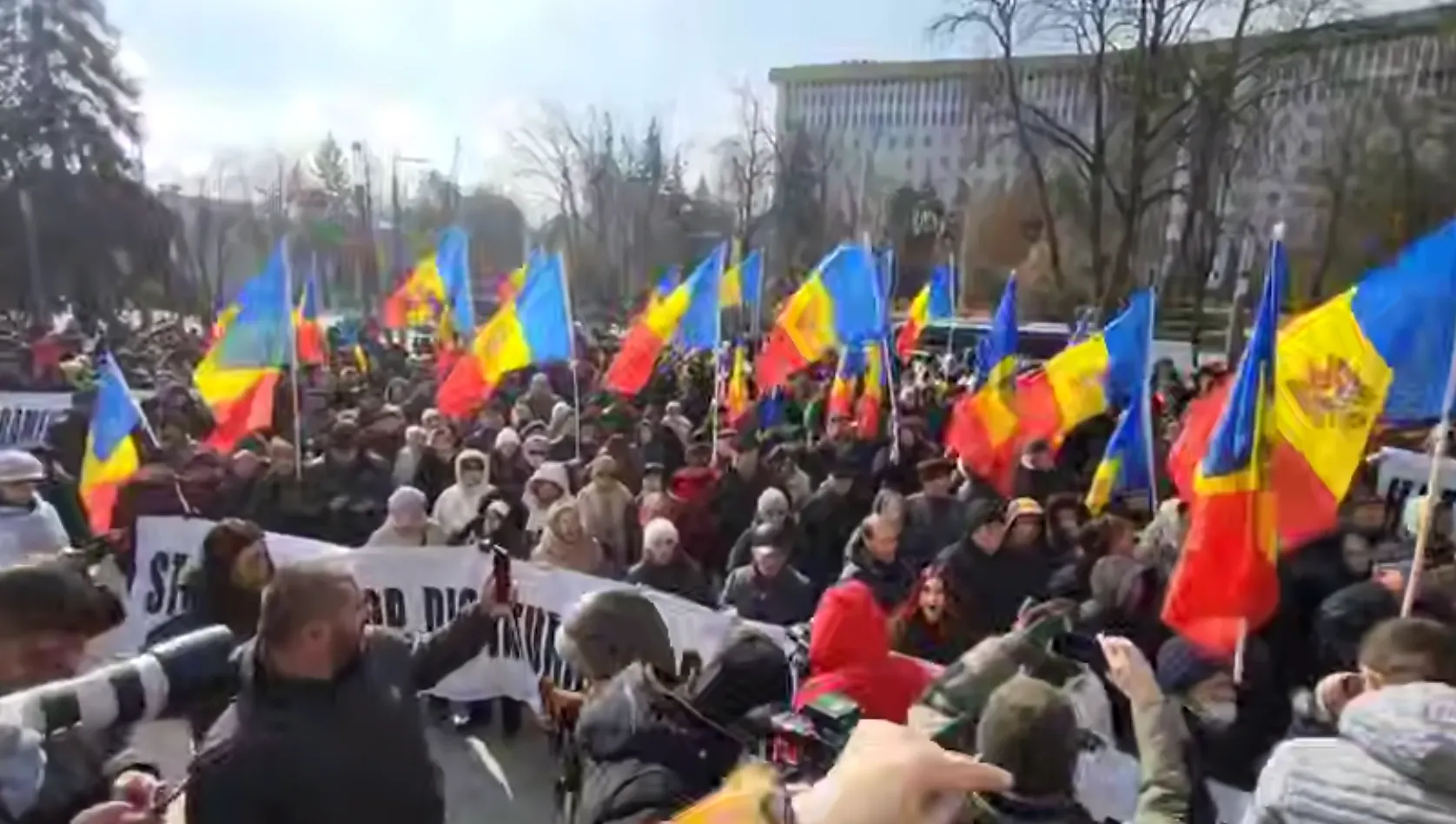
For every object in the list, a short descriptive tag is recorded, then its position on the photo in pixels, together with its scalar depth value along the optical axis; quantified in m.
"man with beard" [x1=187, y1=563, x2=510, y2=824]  2.44
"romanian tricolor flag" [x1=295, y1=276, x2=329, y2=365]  16.23
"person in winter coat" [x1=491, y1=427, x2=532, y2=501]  9.23
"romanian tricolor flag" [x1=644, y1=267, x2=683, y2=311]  16.94
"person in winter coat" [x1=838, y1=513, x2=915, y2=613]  5.91
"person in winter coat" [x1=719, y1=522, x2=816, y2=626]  6.06
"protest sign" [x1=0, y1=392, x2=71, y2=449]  14.80
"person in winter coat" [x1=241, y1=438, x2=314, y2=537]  8.09
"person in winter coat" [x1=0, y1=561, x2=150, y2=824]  2.58
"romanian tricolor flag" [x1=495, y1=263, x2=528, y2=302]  16.61
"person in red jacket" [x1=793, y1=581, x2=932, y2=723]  3.98
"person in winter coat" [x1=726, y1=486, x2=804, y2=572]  6.35
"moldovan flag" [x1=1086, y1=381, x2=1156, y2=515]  7.93
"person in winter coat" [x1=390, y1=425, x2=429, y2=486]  9.16
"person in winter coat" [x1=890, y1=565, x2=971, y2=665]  5.32
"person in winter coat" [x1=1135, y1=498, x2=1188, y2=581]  5.94
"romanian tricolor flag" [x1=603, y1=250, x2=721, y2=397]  10.66
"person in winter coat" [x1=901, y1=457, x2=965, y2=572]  7.33
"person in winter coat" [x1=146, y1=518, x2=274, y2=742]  4.60
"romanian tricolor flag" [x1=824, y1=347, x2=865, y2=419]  11.98
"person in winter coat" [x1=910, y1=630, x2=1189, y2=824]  2.56
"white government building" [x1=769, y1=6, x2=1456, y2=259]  32.97
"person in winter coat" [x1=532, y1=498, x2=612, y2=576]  6.71
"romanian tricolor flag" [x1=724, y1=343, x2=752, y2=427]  12.70
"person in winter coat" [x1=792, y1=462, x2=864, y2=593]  7.86
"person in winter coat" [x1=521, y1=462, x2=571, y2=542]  7.88
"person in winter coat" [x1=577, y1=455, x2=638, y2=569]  7.75
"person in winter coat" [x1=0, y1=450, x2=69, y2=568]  4.98
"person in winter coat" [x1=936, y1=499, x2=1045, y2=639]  5.89
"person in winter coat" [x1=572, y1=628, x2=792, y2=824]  2.73
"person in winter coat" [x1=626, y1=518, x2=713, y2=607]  6.46
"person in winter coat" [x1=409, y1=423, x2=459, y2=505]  9.12
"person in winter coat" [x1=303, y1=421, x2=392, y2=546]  8.30
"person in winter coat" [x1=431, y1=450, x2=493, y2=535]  7.76
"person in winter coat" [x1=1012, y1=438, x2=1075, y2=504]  8.57
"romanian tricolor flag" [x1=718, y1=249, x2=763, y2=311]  15.47
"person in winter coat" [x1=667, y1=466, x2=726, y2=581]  8.00
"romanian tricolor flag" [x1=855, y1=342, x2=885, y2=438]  11.53
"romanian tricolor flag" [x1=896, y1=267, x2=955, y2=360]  17.35
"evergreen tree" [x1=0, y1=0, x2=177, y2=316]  35.50
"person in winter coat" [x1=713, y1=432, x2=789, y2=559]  8.48
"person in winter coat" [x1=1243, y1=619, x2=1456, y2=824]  2.21
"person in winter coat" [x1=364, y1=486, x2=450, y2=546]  6.83
